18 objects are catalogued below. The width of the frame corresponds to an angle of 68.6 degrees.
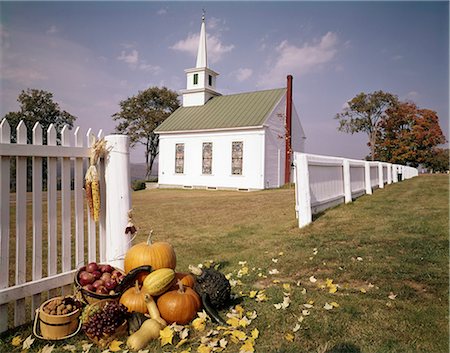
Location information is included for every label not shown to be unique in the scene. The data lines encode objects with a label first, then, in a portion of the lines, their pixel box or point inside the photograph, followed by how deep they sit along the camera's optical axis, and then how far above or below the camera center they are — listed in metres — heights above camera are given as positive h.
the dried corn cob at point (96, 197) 3.60 -0.16
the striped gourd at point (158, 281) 3.02 -0.92
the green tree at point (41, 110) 30.59 +6.97
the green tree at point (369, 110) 40.41 +8.60
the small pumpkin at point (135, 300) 3.02 -1.09
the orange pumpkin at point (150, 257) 3.31 -0.76
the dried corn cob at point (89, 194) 3.59 -0.12
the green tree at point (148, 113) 38.53 +8.10
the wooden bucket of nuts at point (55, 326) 2.71 -1.19
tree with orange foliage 38.09 +4.97
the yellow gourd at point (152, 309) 2.93 -1.14
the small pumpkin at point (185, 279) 3.32 -0.99
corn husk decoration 3.59 +0.01
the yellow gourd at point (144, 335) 2.60 -1.24
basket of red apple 3.04 -0.97
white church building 21.58 +2.71
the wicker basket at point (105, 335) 2.67 -1.25
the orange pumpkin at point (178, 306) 2.94 -1.12
